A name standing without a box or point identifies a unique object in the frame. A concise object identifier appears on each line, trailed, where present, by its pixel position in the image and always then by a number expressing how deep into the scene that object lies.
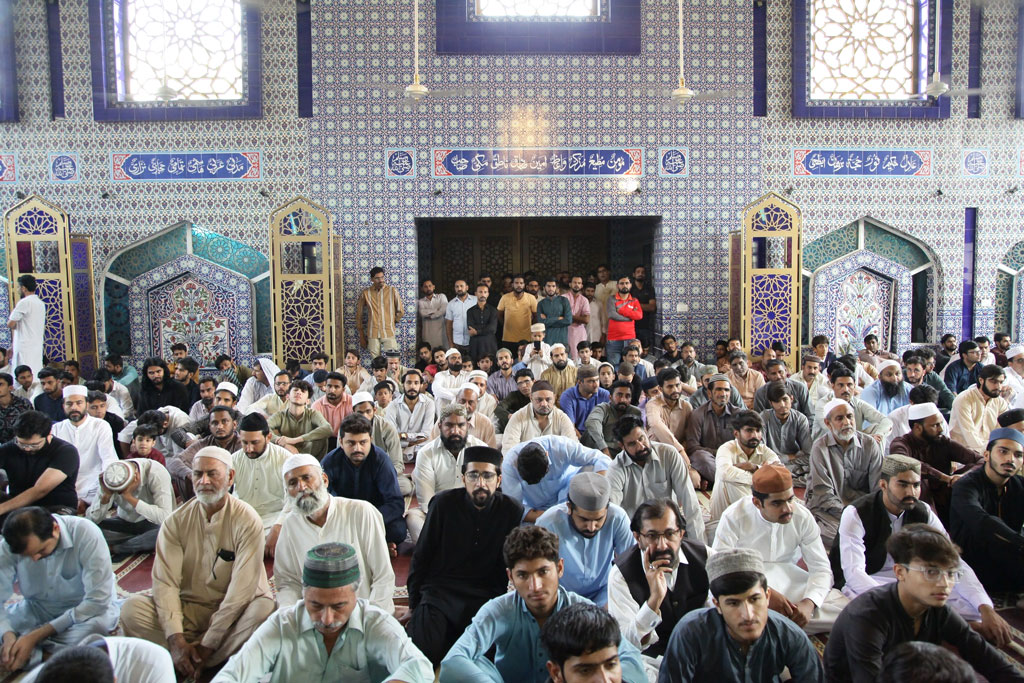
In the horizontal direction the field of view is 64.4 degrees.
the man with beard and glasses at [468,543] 3.18
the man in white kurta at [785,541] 3.07
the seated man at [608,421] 5.21
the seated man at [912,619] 2.29
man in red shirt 8.31
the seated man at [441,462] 4.14
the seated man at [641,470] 3.80
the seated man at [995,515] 3.40
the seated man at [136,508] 4.04
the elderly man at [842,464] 4.11
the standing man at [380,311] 8.32
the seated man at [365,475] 3.89
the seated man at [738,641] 2.19
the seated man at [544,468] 3.80
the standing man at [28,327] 7.46
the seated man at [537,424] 4.92
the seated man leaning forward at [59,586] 2.91
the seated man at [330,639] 2.30
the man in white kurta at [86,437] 4.81
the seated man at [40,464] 3.98
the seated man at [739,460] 3.92
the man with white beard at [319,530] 3.06
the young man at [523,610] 2.43
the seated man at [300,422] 5.19
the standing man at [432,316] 8.73
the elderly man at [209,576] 2.95
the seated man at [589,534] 2.99
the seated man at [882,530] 3.12
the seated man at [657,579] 2.66
